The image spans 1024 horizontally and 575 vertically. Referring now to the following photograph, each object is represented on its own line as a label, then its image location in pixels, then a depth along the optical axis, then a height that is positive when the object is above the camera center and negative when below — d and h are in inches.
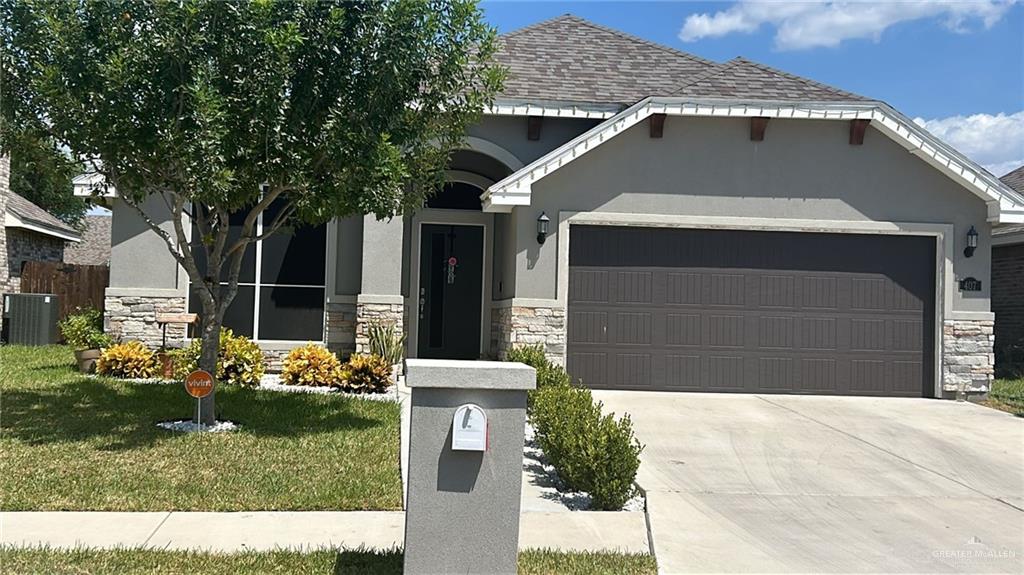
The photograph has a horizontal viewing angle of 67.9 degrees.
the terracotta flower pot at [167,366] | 414.3 -40.8
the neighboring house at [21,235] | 738.2 +57.8
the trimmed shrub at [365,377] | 398.6 -42.8
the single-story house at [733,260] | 456.8 +25.5
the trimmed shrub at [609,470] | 232.2 -52.0
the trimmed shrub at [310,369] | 409.7 -40.2
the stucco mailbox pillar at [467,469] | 164.2 -37.6
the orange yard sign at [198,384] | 297.0 -36.2
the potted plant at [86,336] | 421.1 -28.9
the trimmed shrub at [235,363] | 404.2 -37.9
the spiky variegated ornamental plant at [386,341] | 455.5 -27.2
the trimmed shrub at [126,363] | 406.9 -39.2
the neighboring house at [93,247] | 1276.6 +73.6
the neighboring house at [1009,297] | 590.6 +10.3
